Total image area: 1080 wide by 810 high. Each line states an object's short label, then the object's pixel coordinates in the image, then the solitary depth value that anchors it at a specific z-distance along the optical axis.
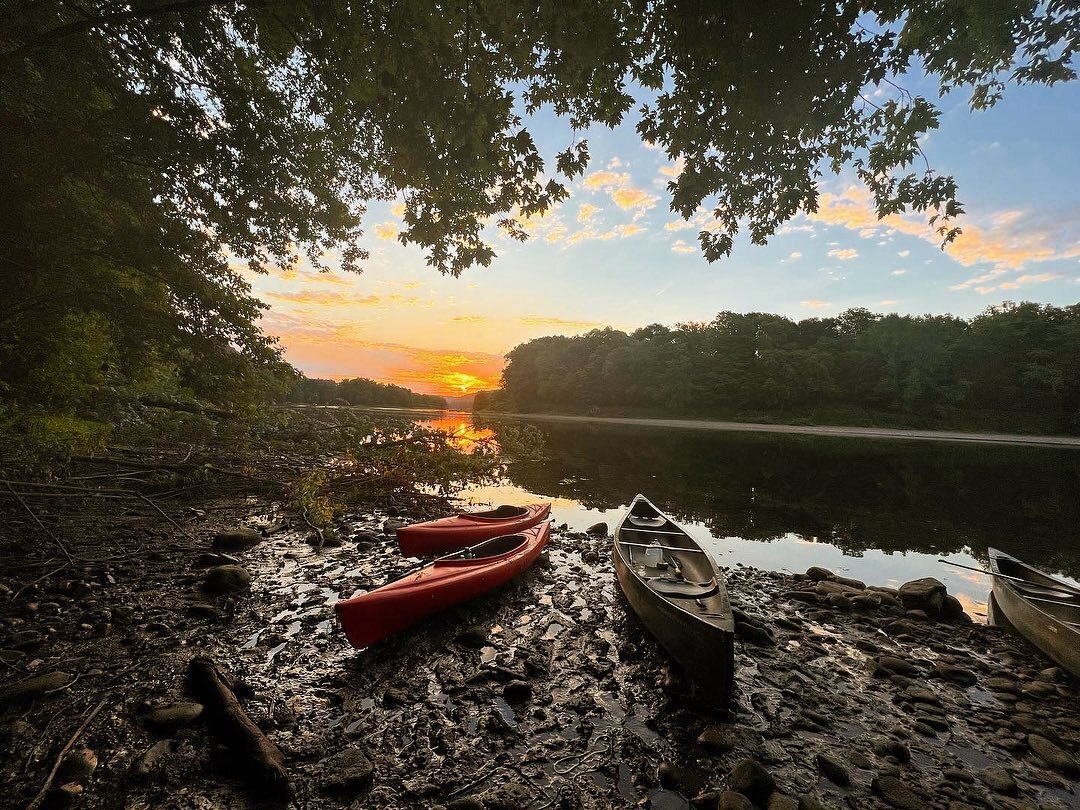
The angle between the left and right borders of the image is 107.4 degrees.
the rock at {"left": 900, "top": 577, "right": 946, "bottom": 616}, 7.15
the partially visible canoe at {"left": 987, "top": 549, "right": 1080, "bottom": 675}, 5.34
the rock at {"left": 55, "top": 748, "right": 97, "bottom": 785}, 3.06
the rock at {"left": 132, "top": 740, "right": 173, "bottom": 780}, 3.16
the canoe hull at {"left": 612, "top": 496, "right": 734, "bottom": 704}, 4.27
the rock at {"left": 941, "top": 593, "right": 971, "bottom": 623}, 7.12
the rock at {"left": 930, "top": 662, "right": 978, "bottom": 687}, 5.27
